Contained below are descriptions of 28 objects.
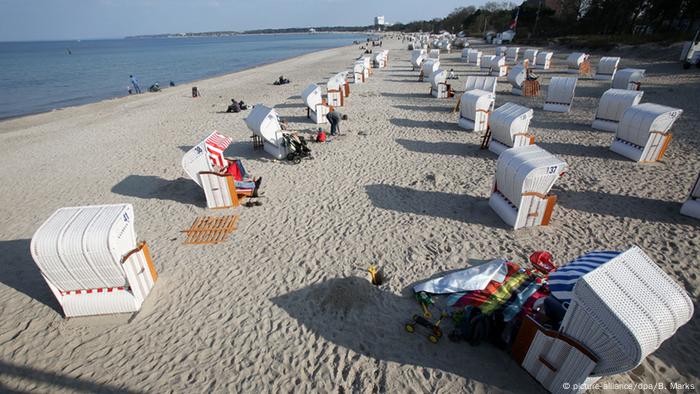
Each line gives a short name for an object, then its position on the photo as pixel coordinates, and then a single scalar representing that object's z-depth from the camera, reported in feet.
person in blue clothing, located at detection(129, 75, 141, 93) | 109.91
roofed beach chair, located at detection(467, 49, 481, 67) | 128.06
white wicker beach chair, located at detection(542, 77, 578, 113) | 55.83
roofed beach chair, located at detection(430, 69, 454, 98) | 73.10
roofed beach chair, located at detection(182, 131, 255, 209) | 30.45
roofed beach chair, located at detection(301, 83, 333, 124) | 58.03
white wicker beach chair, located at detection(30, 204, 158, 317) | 17.67
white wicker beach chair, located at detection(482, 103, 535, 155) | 37.48
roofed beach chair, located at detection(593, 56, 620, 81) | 83.20
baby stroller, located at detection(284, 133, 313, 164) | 42.22
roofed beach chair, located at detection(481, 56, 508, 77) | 96.77
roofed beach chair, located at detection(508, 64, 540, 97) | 72.18
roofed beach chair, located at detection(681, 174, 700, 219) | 26.21
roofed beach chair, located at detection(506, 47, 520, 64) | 128.77
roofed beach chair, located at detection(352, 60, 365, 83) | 98.63
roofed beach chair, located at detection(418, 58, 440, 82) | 93.60
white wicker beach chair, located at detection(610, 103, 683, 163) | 34.37
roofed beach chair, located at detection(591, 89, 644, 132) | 43.60
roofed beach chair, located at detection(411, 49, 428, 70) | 116.59
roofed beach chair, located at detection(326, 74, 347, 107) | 68.54
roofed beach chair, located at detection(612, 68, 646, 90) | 64.59
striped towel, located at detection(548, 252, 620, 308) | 15.45
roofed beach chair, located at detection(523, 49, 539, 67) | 111.08
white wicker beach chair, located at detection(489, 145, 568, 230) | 23.97
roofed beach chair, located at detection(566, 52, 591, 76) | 96.63
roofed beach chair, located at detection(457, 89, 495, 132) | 48.52
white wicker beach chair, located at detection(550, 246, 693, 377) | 11.01
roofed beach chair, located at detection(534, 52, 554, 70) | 106.52
